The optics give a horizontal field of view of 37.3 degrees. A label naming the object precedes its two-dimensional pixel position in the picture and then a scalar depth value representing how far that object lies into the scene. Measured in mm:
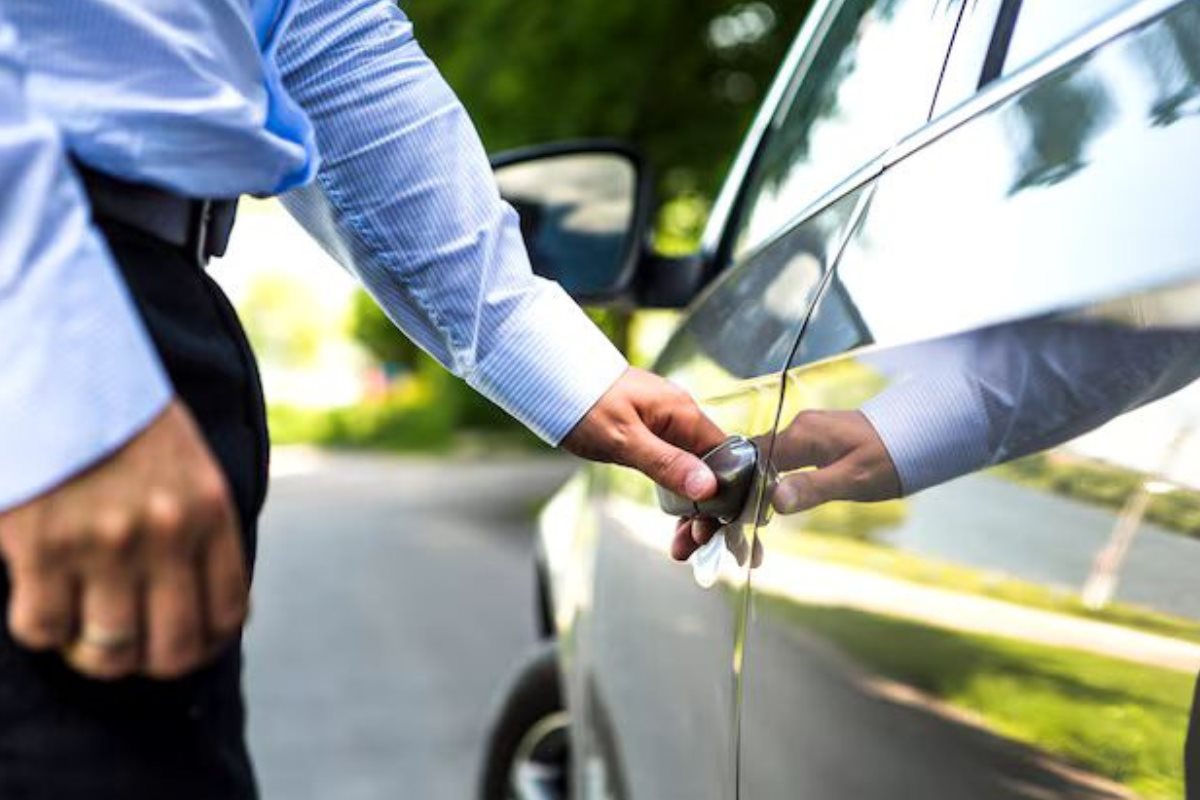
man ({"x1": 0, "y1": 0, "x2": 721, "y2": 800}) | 977
